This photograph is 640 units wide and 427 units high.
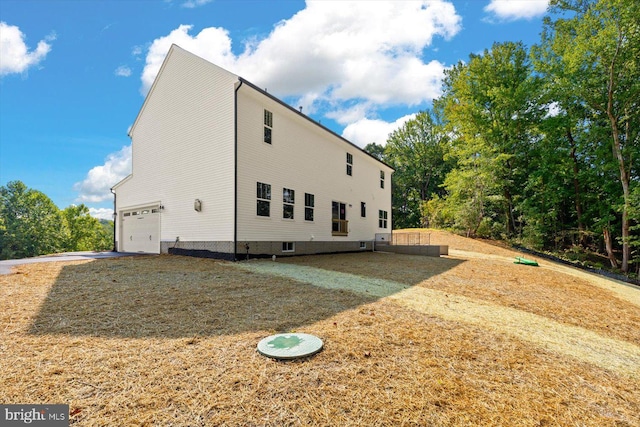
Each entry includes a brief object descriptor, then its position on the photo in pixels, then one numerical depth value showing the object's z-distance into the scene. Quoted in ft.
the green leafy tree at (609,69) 52.95
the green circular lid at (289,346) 10.33
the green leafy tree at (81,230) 141.38
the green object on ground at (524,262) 45.09
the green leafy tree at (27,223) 116.88
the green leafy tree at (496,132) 77.51
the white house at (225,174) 36.45
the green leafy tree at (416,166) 137.49
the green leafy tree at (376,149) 159.43
